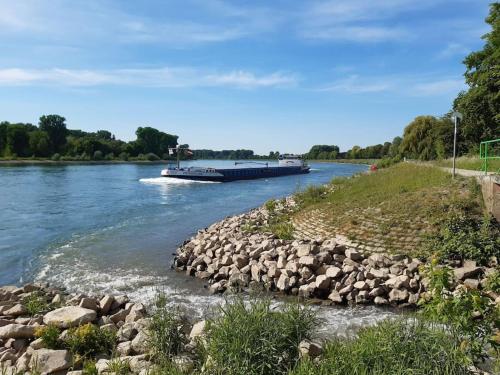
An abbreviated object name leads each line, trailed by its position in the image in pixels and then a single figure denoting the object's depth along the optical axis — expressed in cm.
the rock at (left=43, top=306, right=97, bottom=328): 801
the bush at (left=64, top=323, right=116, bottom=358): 704
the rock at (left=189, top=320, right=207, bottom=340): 690
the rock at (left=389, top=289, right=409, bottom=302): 1026
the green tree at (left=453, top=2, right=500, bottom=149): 2830
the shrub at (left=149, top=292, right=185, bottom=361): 650
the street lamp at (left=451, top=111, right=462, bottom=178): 1820
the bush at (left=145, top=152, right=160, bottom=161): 13512
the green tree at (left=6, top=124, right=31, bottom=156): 11512
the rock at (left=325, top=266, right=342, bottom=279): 1116
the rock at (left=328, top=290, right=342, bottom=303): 1047
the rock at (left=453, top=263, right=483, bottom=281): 1068
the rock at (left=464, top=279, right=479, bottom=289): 1013
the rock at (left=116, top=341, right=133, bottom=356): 686
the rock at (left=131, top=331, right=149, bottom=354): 680
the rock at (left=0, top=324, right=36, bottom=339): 775
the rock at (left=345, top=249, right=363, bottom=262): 1225
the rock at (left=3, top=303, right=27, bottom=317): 935
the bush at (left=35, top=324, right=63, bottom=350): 715
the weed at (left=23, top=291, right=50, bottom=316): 945
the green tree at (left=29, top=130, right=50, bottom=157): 11775
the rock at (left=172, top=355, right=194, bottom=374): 560
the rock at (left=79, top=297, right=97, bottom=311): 918
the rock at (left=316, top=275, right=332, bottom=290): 1097
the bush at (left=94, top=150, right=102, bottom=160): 12131
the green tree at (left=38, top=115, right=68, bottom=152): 13162
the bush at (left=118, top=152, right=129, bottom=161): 13010
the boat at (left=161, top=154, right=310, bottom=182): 6075
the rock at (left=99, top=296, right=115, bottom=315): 932
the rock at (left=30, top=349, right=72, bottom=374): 630
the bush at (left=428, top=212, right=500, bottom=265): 1144
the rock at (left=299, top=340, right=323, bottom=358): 572
